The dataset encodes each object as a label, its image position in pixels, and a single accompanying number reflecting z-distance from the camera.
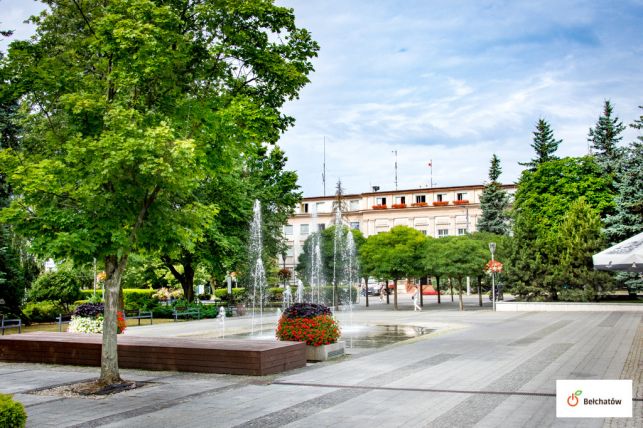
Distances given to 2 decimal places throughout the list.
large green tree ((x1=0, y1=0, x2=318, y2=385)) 11.16
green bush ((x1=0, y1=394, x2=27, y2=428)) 6.36
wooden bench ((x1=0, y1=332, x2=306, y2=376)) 13.10
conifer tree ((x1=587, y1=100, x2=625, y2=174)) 45.78
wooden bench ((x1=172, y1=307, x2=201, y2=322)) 34.41
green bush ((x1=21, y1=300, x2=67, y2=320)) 31.63
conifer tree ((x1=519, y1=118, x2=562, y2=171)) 54.97
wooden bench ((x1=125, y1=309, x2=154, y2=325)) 31.67
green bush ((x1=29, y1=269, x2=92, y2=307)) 35.44
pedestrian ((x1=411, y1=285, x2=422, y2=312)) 37.73
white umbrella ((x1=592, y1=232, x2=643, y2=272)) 13.66
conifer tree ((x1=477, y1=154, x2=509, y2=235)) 61.09
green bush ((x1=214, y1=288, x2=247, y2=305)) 47.20
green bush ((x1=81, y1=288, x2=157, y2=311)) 37.62
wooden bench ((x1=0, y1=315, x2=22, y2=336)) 27.53
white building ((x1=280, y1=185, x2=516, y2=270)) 82.38
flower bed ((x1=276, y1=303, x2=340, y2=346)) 15.09
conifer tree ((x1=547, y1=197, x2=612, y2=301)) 35.81
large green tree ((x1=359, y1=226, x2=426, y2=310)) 40.34
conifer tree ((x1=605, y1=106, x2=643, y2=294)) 33.93
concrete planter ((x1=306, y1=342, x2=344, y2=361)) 15.03
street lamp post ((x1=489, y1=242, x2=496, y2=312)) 35.81
